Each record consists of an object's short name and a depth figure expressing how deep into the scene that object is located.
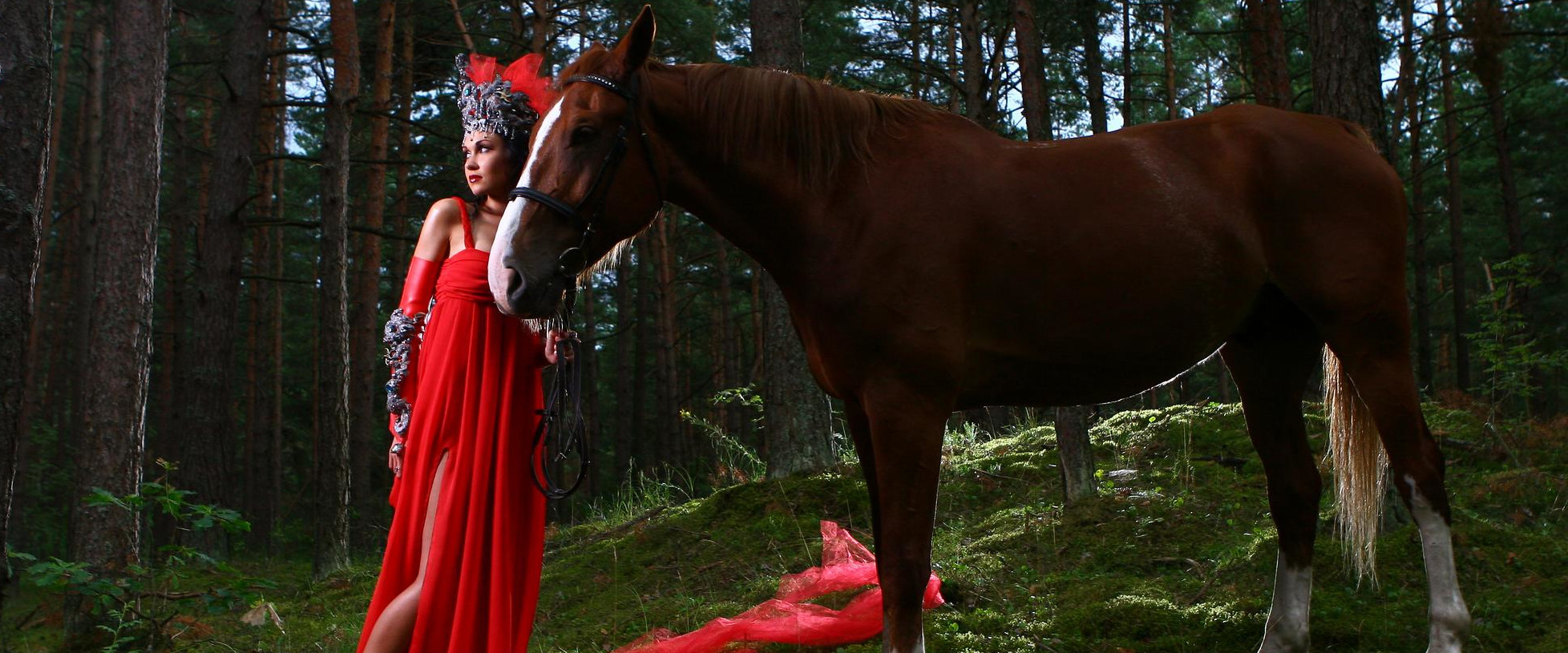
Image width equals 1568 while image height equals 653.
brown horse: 2.86
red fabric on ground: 3.80
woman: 3.07
